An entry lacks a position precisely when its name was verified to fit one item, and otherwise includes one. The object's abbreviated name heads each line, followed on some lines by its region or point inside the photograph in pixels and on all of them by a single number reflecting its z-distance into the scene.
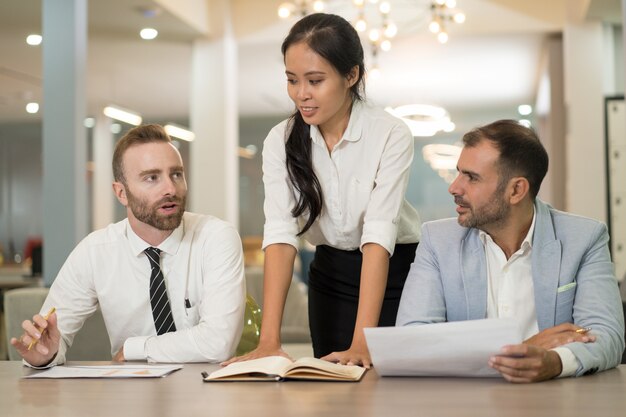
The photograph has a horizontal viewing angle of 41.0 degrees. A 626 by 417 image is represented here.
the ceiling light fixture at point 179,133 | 13.30
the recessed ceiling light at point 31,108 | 10.14
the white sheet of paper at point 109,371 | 1.89
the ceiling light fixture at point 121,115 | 11.54
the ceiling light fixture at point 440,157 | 14.30
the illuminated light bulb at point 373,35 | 6.99
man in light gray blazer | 2.09
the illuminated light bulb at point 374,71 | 7.94
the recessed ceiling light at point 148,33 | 8.20
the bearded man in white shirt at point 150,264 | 2.43
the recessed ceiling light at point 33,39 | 8.11
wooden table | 1.45
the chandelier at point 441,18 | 6.71
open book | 1.76
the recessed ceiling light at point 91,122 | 13.50
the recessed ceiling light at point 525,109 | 14.34
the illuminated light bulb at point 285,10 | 6.63
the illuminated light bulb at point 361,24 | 6.65
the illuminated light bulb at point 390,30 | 6.75
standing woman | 2.24
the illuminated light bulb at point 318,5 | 6.31
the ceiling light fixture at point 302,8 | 6.40
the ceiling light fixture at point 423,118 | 10.69
